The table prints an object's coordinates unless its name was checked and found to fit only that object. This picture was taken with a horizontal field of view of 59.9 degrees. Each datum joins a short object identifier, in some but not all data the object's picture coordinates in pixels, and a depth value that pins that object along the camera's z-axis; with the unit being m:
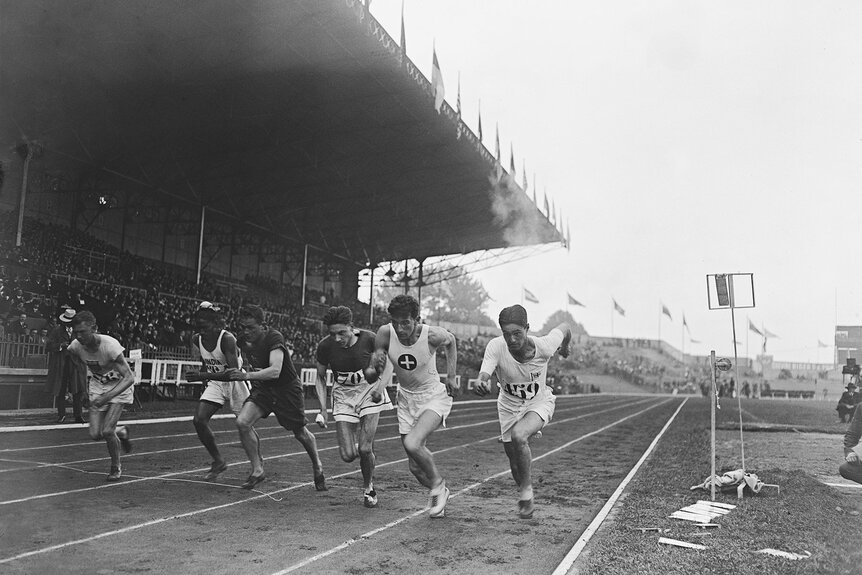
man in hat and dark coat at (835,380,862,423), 20.44
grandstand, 16.66
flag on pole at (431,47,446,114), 22.95
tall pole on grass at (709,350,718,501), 7.47
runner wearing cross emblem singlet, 6.27
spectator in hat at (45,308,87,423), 13.01
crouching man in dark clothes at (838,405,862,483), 6.01
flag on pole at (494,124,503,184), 30.33
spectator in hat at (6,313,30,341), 14.67
